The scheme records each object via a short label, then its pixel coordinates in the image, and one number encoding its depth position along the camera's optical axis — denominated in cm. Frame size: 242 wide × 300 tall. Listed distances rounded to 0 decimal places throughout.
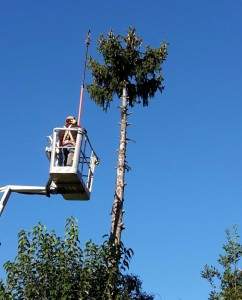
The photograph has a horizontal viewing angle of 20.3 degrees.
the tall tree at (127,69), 2178
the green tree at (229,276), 2134
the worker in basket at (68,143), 1290
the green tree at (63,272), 1180
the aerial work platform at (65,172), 1266
